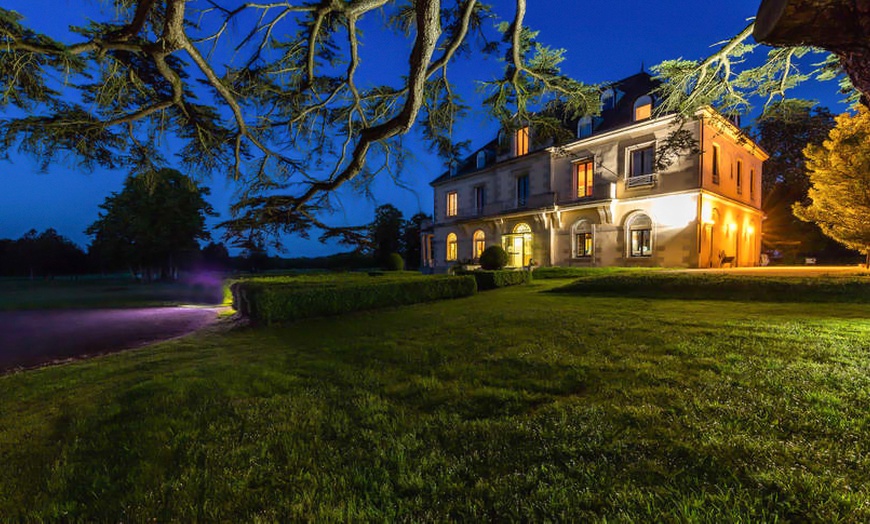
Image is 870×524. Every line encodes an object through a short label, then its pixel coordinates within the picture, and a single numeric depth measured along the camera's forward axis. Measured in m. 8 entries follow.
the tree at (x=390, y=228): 43.66
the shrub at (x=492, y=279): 15.76
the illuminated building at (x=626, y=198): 17.84
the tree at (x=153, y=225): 36.72
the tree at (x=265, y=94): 4.79
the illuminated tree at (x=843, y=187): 11.84
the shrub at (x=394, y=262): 27.17
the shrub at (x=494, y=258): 19.69
